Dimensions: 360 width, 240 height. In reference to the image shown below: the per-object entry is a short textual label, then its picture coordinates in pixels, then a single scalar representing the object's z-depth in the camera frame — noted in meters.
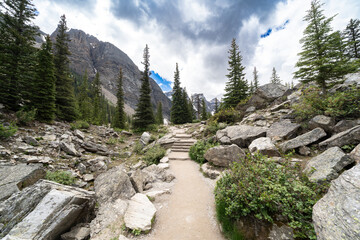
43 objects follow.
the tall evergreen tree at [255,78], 32.16
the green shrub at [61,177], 4.97
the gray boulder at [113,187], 4.04
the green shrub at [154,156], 8.27
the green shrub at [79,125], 11.99
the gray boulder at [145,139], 12.06
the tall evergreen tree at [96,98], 23.17
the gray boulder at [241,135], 6.82
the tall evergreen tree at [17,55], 9.15
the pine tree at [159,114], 41.93
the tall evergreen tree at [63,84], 13.16
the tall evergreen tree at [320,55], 7.12
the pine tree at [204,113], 34.48
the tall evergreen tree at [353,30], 17.61
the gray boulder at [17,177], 3.64
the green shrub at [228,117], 11.52
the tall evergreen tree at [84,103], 21.02
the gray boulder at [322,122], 4.98
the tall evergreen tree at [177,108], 24.45
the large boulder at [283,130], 5.96
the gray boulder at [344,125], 4.50
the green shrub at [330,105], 4.74
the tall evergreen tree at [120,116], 21.80
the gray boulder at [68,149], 7.50
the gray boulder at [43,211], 2.49
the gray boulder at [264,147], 5.14
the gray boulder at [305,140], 4.87
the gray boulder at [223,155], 5.80
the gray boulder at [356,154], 3.09
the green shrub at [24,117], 8.21
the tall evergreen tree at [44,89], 9.98
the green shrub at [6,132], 6.08
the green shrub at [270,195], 2.38
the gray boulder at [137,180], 4.81
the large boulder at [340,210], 1.69
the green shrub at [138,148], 10.74
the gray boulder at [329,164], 2.94
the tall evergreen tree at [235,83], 16.67
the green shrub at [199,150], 7.55
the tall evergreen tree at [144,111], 17.80
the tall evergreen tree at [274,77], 34.43
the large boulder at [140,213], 3.06
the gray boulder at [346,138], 3.82
